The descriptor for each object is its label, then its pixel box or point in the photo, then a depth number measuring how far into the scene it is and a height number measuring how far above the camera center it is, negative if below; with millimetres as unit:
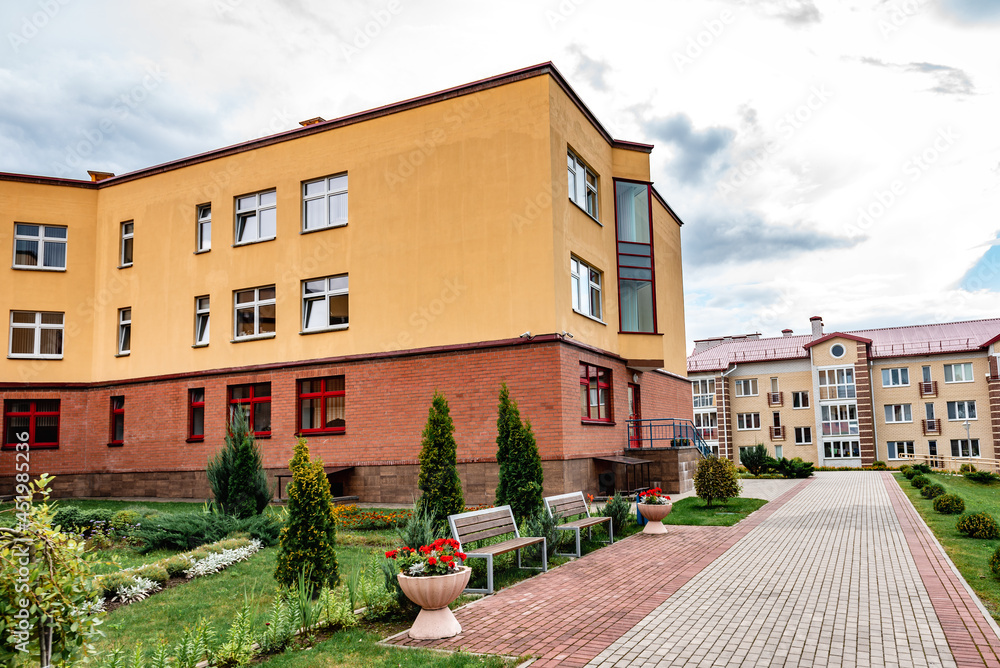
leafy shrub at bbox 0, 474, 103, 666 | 3867 -926
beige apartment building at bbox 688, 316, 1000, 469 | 52875 +802
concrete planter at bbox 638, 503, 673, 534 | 13742 -1995
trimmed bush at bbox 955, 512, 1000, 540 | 12398 -2150
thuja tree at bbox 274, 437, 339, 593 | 8344 -1349
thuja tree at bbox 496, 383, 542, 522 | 12922 -956
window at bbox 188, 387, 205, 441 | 23672 +253
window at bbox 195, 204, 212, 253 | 24609 +6500
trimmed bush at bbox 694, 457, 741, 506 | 17578 -1778
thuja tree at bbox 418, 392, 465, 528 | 11391 -934
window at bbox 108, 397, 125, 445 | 25141 +88
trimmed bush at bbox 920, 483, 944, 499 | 20859 -2589
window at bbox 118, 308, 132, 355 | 25739 +3271
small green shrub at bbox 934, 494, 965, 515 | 16422 -2334
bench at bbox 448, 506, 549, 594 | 9099 -1627
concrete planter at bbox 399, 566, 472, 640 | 7031 -1848
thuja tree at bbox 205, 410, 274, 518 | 13969 -1138
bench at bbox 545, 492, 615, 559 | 11656 -1740
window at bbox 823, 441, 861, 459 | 55938 -3412
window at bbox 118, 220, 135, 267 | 26078 +6382
